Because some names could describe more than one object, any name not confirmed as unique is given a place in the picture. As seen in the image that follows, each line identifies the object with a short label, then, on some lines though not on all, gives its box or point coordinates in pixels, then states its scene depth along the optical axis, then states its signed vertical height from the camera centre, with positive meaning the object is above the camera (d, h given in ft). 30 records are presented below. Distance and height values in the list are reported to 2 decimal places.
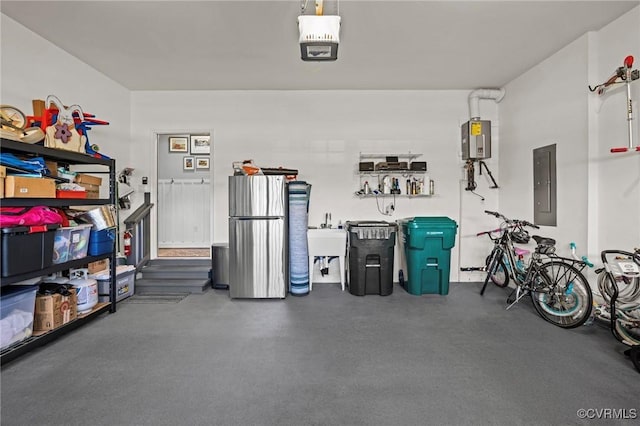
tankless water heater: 14.94 +3.44
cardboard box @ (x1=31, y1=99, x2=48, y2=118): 8.94 +2.97
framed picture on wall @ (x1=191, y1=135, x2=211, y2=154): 22.33 +4.89
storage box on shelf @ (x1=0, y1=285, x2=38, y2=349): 7.75 -2.50
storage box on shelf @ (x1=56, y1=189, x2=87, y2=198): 9.26 +0.62
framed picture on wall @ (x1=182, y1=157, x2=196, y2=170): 22.27 +3.56
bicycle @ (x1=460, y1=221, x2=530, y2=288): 12.74 -2.66
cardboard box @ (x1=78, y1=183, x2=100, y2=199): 10.57 +0.84
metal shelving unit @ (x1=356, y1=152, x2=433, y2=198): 15.76 +1.93
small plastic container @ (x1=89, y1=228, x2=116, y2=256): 10.55 -0.92
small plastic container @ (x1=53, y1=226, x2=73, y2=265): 9.05 -0.88
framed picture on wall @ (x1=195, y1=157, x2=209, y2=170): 22.20 +3.55
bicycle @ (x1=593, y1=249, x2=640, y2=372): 8.43 -2.34
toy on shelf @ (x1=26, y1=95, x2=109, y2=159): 8.79 +2.57
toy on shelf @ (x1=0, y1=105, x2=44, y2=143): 7.69 +2.19
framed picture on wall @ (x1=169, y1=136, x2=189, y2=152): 22.33 +4.82
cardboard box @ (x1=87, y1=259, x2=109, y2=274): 11.29 -1.88
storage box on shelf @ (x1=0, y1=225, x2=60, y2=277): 7.47 -0.85
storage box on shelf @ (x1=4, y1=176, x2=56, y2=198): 7.62 +0.68
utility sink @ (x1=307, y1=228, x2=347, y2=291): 14.26 -1.36
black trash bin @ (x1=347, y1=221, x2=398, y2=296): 13.64 -1.88
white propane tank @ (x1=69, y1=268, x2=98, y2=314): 10.19 -2.45
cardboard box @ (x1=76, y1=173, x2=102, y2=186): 10.35 +1.17
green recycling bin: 13.62 -1.71
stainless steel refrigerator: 13.08 -0.79
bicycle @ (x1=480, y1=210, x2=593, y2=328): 9.92 -2.28
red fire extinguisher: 14.97 -1.32
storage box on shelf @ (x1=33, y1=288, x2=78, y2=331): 8.89 -2.78
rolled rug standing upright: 13.71 -1.01
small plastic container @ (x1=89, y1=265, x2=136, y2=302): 11.65 -2.67
